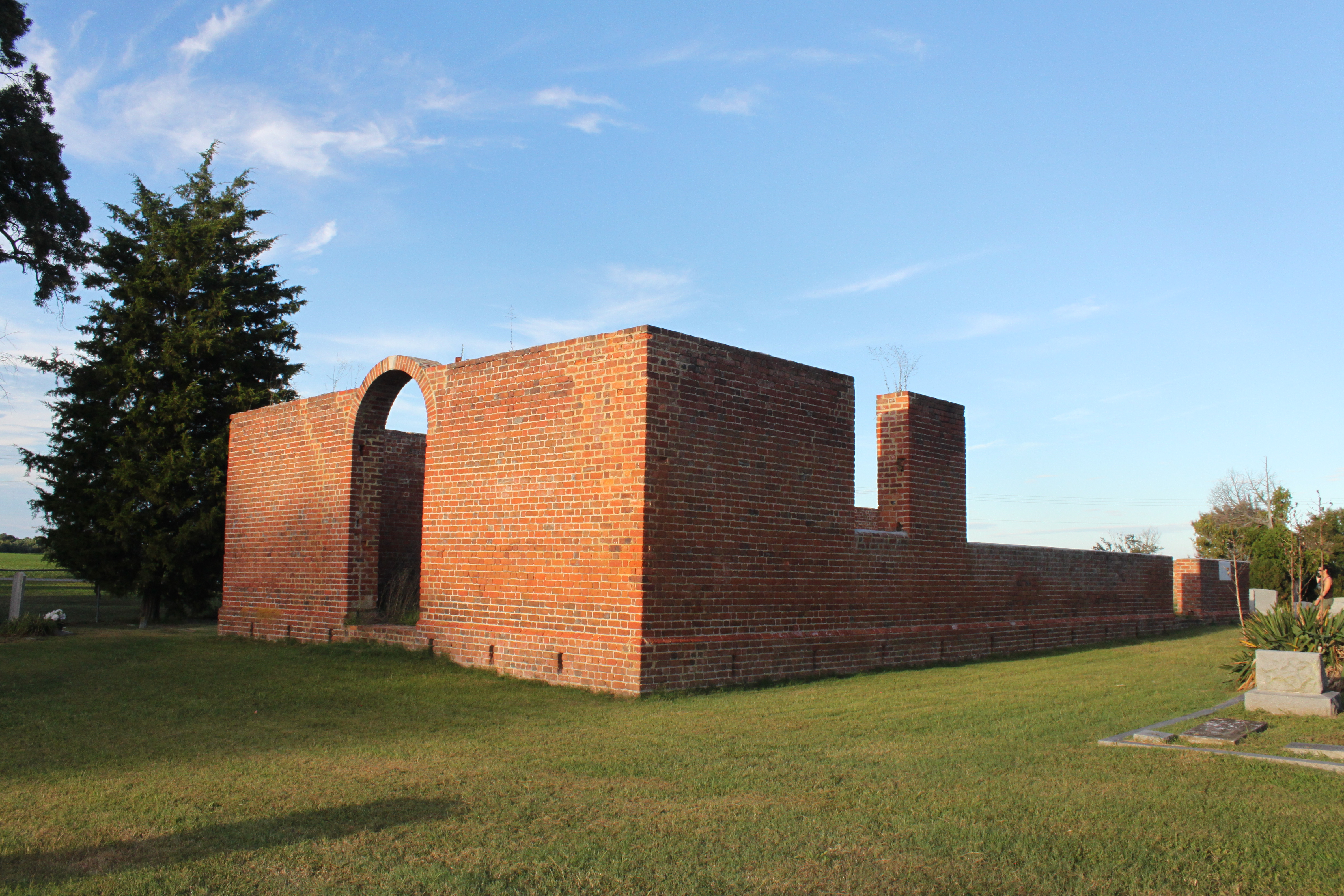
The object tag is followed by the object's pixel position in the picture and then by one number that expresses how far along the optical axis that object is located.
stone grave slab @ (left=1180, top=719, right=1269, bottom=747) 6.17
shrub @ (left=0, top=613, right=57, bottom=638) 14.02
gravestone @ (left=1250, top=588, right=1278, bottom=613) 19.84
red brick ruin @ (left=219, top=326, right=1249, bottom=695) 9.03
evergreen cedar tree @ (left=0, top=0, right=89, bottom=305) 14.52
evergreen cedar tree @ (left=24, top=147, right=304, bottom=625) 18.69
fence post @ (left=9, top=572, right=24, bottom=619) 15.14
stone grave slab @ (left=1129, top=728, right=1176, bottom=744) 6.19
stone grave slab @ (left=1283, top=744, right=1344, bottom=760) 5.64
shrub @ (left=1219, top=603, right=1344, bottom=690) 8.87
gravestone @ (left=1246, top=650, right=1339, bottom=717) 7.28
